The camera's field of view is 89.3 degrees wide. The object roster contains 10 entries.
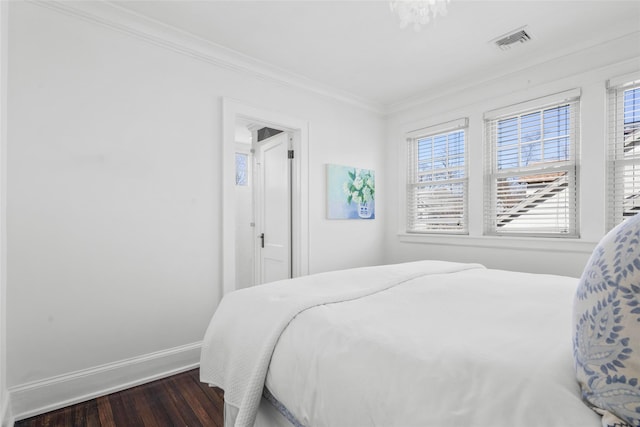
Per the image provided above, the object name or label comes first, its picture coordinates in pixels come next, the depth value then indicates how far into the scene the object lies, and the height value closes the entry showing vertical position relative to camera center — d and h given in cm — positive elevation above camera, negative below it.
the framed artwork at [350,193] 364 +22
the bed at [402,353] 76 -42
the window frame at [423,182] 352 +35
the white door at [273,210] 355 +1
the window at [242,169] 501 +67
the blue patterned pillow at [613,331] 61 -24
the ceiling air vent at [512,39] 255 +140
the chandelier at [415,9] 162 +102
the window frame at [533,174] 280 +34
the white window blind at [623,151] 250 +46
